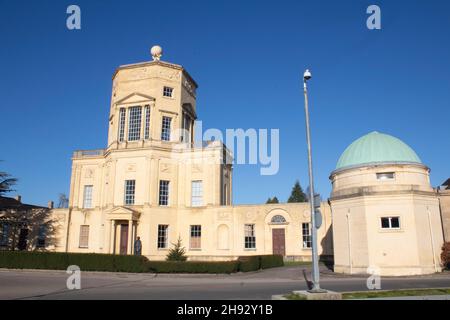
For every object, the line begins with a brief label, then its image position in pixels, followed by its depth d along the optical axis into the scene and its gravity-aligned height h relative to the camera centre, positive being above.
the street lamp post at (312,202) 13.42 +1.74
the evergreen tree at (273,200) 96.55 +12.10
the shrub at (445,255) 22.91 -0.39
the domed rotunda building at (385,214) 22.33 +2.09
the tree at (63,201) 101.71 +12.47
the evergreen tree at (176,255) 32.14 -0.56
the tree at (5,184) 37.09 +6.17
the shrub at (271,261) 29.17 -0.99
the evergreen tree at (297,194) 94.50 +13.37
